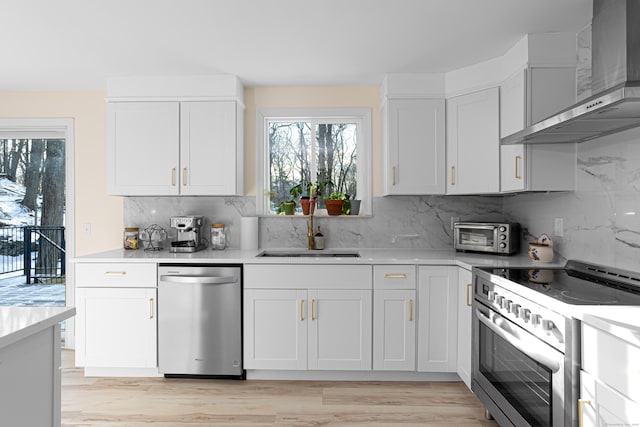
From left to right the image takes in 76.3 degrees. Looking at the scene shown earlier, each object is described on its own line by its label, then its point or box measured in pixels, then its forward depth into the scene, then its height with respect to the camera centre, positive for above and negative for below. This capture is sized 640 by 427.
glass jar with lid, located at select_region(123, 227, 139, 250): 3.47 -0.22
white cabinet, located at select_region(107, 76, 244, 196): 3.24 +0.62
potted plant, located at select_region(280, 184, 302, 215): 3.58 +0.10
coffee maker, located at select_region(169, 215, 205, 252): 3.26 -0.17
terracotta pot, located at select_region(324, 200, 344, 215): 3.50 +0.07
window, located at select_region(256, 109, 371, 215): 3.62 +0.53
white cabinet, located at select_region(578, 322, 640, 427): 1.24 -0.53
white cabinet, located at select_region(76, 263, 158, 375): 2.94 -0.72
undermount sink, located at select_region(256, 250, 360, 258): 3.32 -0.33
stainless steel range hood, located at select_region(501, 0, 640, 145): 1.60 +0.64
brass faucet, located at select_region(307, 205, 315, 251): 3.46 -0.13
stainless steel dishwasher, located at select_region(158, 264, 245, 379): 2.90 -0.76
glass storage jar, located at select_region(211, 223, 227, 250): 3.44 -0.19
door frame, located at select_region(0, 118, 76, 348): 3.64 +0.51
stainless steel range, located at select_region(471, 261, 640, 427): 1.59 -0.54
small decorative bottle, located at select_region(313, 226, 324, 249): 3.49 -0.22
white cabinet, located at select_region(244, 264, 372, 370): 2.90 -0.73
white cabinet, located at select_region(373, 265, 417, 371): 2.90 -0.76
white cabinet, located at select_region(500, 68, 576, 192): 2.57 +0.60
